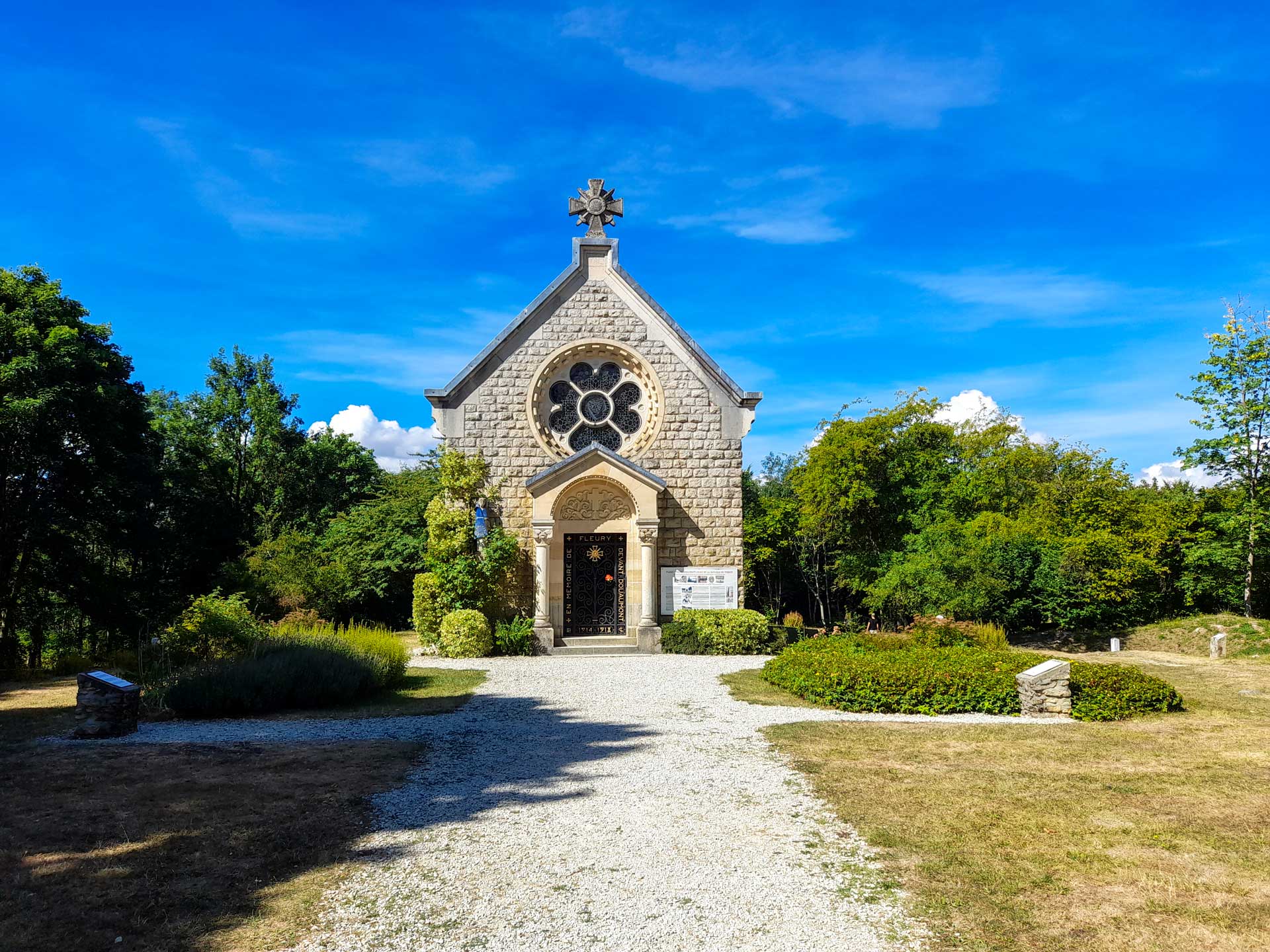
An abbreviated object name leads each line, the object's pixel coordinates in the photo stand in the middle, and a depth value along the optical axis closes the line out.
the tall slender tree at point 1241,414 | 20.39
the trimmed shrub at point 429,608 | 18.03
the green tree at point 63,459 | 16.05
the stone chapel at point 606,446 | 18.75
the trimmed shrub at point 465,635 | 17.42
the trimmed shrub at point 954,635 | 14.89
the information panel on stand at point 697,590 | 19.03
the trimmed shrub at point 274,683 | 10.40
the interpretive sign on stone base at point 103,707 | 8.94
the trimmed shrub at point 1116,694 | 10.22
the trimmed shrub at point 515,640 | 17.88
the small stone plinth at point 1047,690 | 10.46
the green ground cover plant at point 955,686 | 10.45
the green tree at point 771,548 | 27.09
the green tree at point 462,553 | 18.02
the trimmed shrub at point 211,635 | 12.45
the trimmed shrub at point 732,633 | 17.94
